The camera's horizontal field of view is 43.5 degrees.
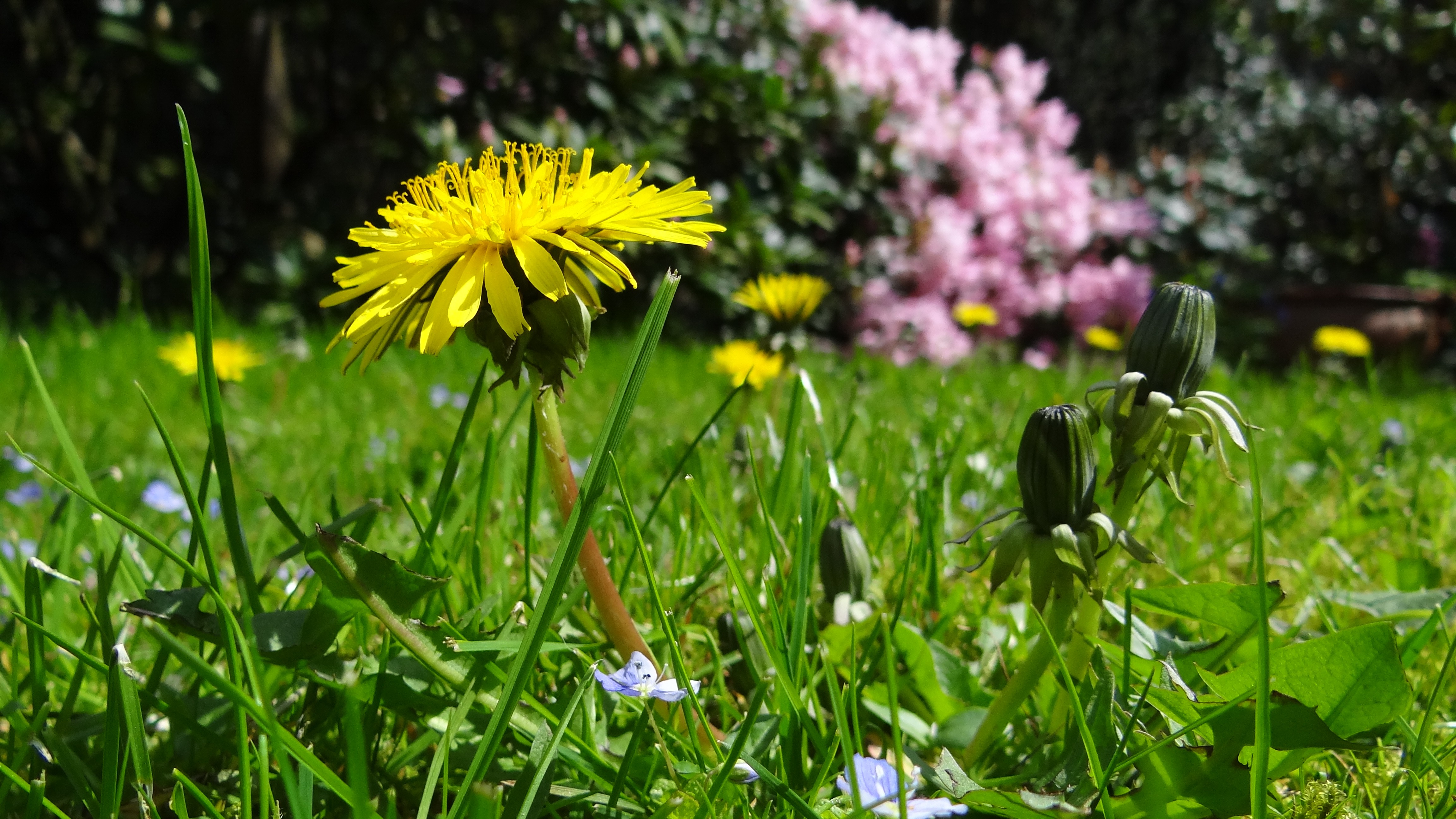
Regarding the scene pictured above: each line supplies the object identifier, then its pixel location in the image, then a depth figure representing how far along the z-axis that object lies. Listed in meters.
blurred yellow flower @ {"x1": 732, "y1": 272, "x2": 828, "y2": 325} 0.41
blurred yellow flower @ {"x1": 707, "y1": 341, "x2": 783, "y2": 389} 0.44
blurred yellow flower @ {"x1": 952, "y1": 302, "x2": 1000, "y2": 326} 0.84
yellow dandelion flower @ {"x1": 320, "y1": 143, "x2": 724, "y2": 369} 0.21
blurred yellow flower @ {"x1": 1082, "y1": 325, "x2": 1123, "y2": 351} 0.82
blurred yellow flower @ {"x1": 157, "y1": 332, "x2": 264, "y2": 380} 0.55
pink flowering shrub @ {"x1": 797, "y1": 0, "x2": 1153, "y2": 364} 1.15
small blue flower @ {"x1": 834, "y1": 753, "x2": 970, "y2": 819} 0.20
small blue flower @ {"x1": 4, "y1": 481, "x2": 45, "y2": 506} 0.42
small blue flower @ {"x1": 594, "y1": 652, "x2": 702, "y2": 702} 0.22
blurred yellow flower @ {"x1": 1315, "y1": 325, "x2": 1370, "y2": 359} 0.90
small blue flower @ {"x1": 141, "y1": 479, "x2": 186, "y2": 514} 0.43
